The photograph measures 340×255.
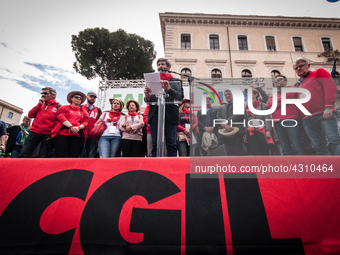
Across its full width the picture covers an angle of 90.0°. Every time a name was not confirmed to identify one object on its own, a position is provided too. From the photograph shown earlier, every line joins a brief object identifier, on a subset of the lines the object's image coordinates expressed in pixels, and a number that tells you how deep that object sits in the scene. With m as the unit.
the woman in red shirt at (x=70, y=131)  2.42
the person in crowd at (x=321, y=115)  1.50
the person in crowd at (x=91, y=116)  3.16
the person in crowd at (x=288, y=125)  1.37
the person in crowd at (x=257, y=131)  1.32
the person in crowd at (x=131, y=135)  2.77
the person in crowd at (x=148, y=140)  2.97
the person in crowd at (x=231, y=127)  1.33
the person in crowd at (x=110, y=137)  2.80
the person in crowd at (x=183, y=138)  2.83
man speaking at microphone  2.09
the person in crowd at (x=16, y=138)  3.88
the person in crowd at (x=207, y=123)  1.34
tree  17.83
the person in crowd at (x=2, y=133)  3.42
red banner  1.06
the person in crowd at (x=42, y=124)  2.66
